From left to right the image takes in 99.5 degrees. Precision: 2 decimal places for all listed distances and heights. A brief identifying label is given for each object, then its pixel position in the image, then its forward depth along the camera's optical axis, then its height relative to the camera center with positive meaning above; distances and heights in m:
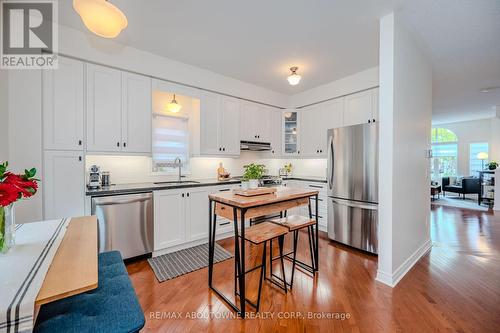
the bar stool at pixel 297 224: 2.11 -0.60
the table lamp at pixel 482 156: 7.61 +0.34
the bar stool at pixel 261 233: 1.79 -0.63
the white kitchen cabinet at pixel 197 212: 3.11 -0.72
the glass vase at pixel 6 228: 1.00 -0.32
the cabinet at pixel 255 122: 4.09 +0.85
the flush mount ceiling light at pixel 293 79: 2.99 +1.22
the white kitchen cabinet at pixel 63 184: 2.28 -0.22
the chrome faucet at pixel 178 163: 3.57 +0.02
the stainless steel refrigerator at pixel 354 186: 2.85 -0.30
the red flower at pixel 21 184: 0.99 -0.10
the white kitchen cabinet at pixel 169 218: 2.82 -0.75
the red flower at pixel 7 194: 0.93 -0.14
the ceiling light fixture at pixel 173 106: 3.50 +0.96
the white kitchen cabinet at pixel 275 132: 4.54 +0.70
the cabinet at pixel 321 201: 3.80 -0.66
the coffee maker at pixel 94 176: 2.66 -0.16
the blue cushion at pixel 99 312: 0.92 -0.71
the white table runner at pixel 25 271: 0.66 -0.44
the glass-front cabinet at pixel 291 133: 4.59 +0.70
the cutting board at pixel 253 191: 2.06 -0.27
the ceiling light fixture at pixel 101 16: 1.31 +0.95
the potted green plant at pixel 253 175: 2.19 -0.11
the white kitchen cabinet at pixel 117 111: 2.57 +0.69
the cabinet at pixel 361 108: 3.37 +0.96
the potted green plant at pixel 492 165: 6.40 +0.00
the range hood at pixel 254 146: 4.09 +0.37
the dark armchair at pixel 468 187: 6.71 -0.70
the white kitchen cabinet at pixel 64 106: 2.30 +0.65
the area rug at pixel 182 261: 2.45 -1.25
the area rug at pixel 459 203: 5.98 -1.16
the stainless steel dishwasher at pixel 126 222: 2.45 -0.71
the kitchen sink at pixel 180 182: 3.18 -0.28
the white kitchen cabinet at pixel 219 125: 3.55 +0.70
